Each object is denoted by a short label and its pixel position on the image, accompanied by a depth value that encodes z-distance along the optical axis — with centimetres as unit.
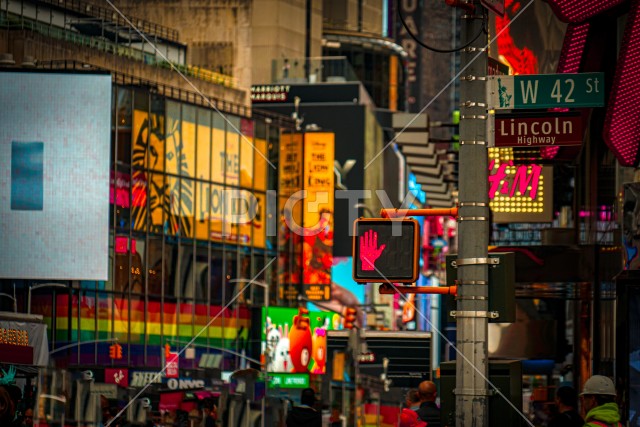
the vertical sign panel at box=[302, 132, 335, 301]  8525
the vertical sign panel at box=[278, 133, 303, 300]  8375
